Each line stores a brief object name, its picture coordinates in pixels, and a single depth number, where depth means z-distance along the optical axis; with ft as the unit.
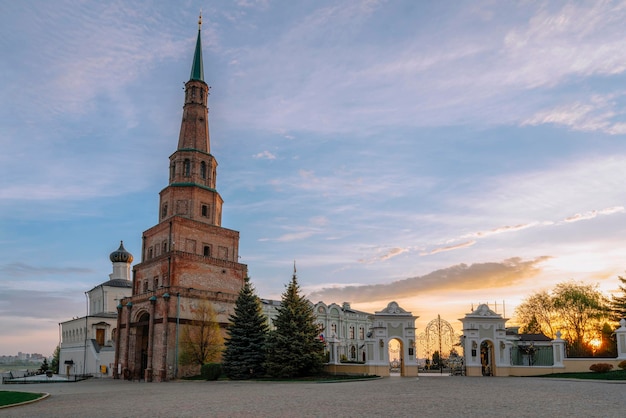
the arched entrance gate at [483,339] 105.60
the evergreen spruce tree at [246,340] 108.17
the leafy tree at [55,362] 217.03
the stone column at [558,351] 99.60
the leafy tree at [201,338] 124.36
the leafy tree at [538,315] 184.85
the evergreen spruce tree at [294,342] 100.27
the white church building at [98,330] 179.01
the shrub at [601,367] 92.09
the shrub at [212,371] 111.14
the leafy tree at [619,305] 146.46
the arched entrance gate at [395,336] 103.40
